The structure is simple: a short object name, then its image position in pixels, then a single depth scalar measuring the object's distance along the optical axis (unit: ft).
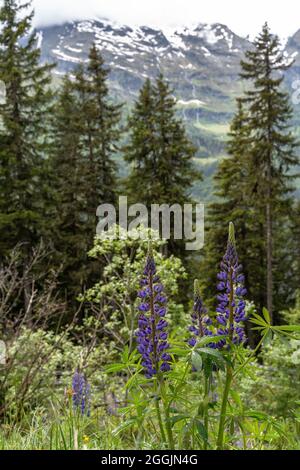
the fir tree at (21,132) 69.92
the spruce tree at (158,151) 77.93
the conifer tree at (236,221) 80.43
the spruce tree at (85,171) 75.61
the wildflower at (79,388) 16.21
